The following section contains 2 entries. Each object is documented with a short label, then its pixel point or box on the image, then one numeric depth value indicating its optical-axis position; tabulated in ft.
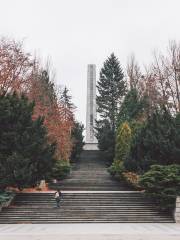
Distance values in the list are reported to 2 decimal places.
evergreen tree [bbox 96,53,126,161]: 190.30
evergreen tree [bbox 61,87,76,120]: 196.71
